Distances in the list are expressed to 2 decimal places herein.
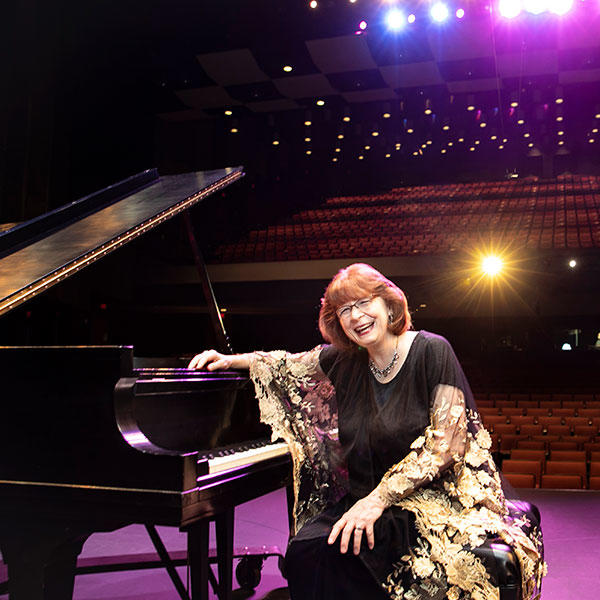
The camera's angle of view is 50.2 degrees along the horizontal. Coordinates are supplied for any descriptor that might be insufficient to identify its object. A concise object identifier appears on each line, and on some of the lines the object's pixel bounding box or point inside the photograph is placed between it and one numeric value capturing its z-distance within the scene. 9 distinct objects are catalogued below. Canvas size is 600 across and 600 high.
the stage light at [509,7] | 9.45
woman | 1.51
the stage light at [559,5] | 9.32
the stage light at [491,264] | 12.18
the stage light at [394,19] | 9.59
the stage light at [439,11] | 9.58
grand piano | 1.48
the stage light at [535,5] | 9.41
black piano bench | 1.46
